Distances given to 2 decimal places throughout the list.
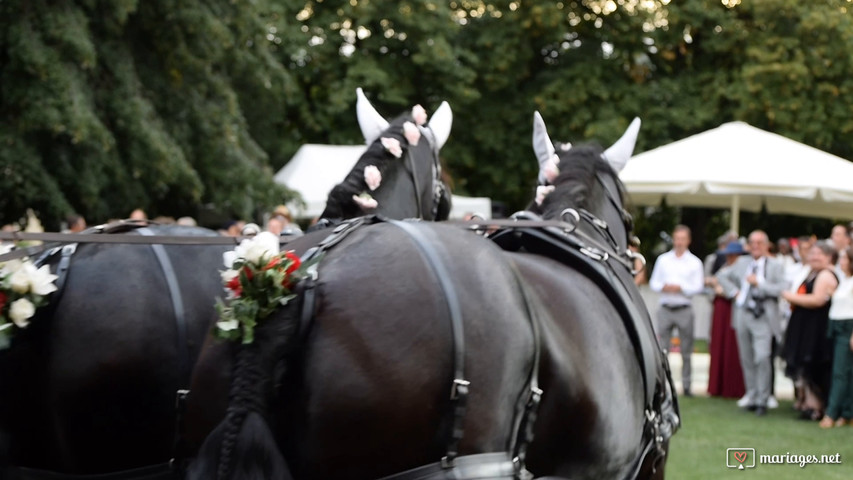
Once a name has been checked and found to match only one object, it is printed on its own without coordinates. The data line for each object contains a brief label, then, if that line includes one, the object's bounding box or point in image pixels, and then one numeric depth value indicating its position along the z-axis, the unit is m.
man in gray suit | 12.08
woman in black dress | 11.45
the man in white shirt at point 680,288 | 13.31
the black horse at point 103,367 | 4.11
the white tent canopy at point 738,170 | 13.98
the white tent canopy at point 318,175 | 17.52
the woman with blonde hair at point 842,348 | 10.88
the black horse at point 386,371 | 3.16
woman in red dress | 13.34
